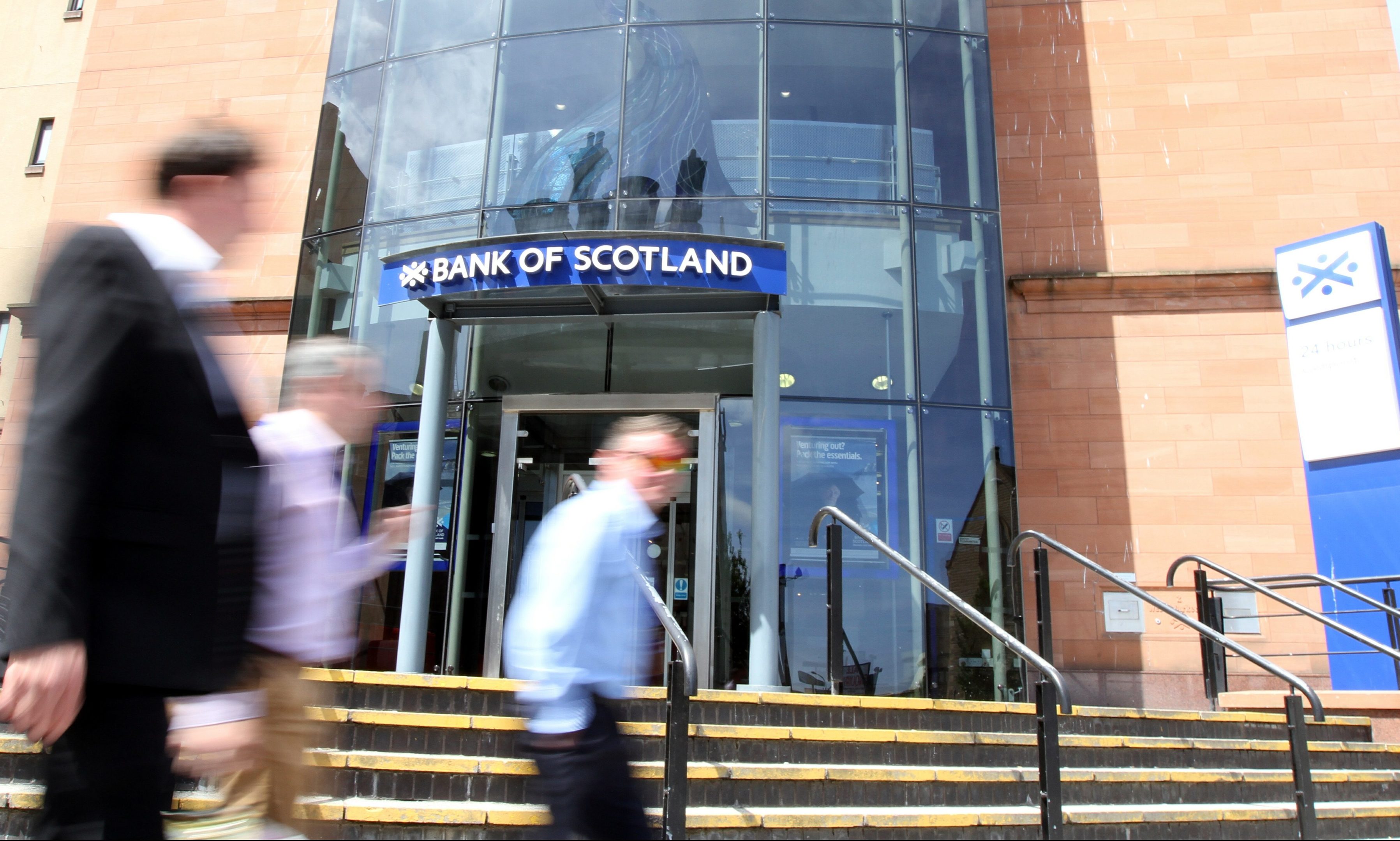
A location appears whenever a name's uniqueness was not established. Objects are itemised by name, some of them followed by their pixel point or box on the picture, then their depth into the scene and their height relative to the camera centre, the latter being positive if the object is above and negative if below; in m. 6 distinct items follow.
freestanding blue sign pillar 7.78 +2.00
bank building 8.18 +2.99
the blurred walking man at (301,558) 2.29 +0.17
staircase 4.26 -0.67
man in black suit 1.46 +0.13
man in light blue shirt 2.62 -0.03
